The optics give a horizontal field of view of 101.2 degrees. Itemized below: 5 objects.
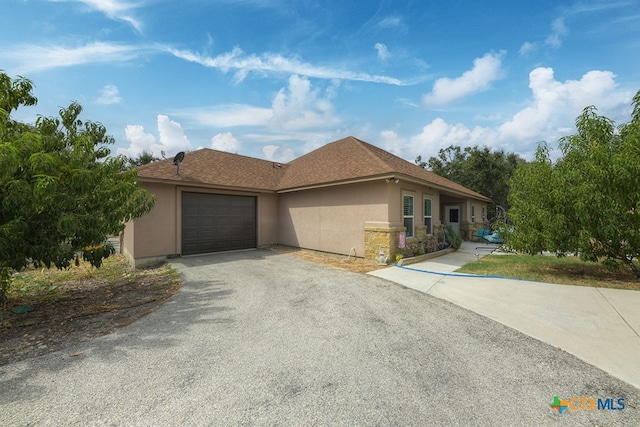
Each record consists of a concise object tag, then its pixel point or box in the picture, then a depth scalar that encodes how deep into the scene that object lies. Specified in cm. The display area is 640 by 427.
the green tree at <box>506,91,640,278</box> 652
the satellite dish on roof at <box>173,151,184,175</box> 1077
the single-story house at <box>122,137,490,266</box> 970
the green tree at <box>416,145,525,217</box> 2723
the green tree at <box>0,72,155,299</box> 411
